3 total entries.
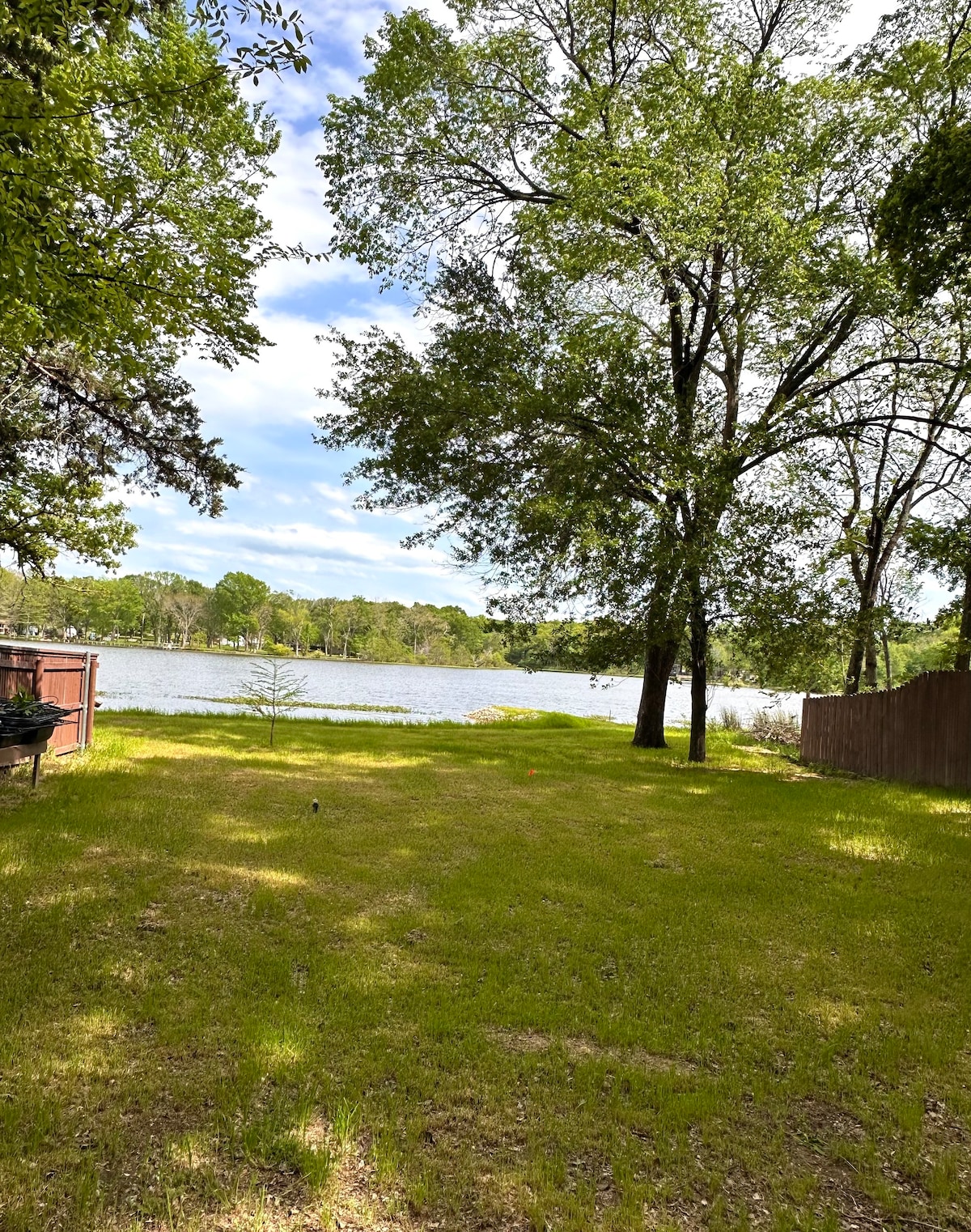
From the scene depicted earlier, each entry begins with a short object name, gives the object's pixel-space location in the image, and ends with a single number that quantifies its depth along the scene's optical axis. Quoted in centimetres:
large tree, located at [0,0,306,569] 425
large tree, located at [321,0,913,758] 1040
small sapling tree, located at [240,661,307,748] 1202
